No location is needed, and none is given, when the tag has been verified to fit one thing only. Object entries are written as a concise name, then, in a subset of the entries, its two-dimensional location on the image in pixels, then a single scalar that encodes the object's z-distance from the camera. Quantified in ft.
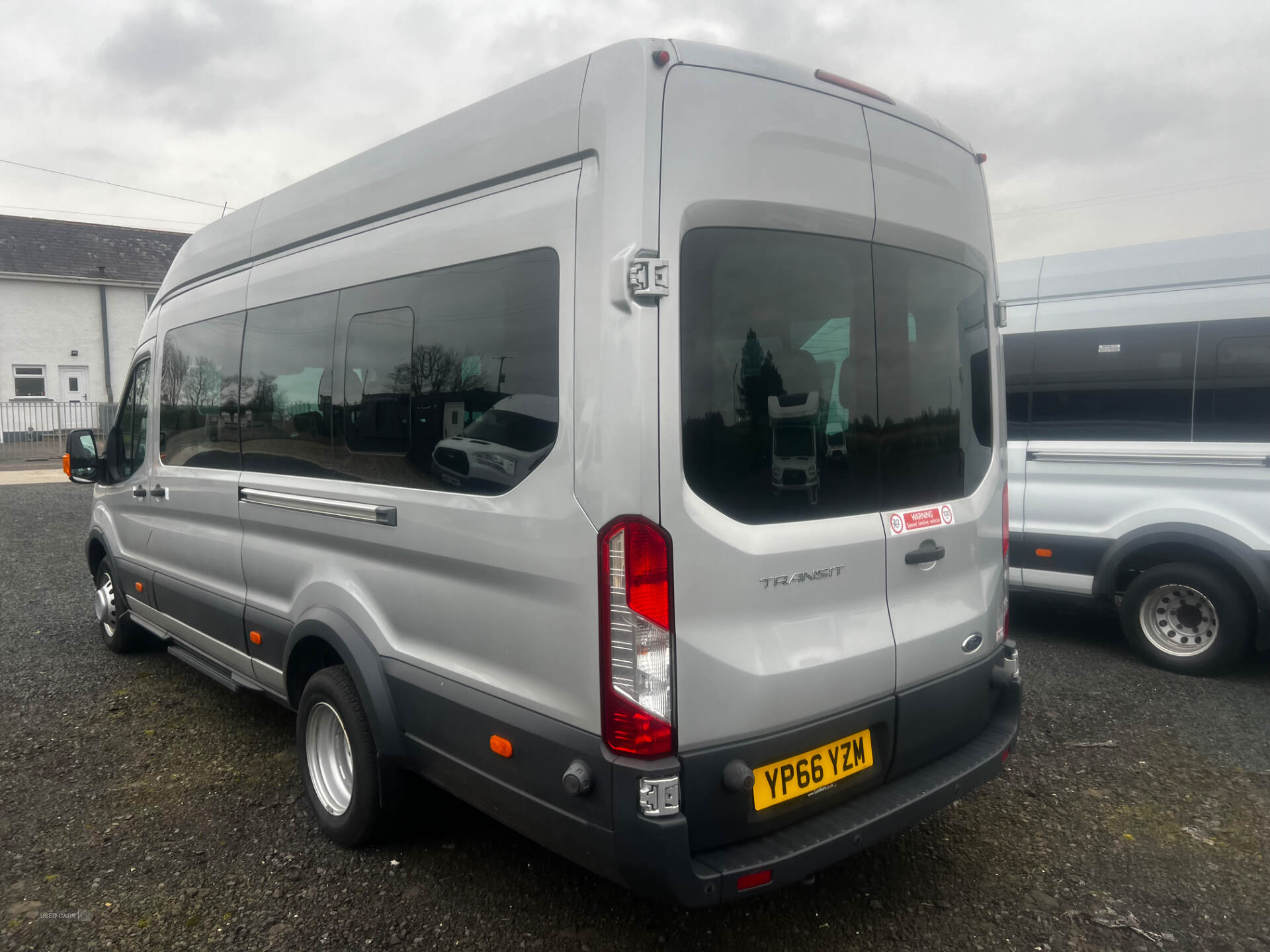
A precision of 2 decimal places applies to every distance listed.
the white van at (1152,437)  16.14
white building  89.45
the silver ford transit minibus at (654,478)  7.01
